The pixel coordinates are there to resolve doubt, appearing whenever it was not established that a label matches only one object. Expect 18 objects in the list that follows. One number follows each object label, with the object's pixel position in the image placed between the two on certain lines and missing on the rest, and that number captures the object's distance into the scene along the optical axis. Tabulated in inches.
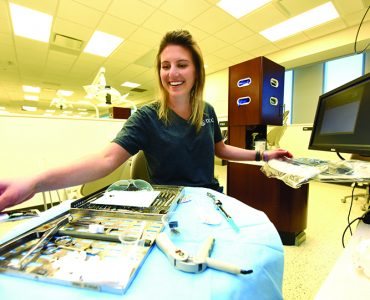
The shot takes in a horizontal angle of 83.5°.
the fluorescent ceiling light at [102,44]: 140.7
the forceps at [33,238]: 13.8
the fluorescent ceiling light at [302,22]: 115.2
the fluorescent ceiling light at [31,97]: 311.9
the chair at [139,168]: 48.1
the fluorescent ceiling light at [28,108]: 413.5
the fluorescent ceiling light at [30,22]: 110.4
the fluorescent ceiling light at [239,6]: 107.4
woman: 37.5
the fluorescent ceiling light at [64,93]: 287.3
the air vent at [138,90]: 281.3
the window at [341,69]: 144.4
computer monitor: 24.7
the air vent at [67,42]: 138.3
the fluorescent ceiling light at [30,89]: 260.1
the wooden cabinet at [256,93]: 68.5
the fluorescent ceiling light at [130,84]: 251.9
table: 11.4
